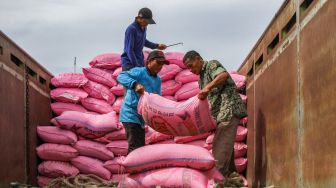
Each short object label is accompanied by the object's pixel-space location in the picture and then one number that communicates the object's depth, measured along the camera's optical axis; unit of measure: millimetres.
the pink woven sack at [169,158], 3936
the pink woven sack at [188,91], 5844
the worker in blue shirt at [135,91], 4660
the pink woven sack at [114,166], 5777
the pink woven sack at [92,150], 5781
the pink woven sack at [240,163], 5512
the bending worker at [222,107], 4535
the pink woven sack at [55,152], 5699
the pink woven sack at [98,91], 6164
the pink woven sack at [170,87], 6008
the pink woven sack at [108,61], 6363
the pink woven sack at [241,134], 5543
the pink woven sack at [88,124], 5773
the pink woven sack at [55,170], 5684
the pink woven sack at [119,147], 5789
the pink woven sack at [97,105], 6111
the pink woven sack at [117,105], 6055
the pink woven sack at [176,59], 6129
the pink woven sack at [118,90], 6125
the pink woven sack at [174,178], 3800
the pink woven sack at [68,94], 6203
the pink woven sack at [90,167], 5730
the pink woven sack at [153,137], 5707
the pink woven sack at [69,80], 6297
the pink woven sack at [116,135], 5816
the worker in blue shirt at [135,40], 5406
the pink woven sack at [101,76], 6227
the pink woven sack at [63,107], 6191
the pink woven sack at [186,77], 5973
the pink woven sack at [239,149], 5512
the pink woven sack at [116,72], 6211
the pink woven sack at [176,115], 4207
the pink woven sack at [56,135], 5754
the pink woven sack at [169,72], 6049
